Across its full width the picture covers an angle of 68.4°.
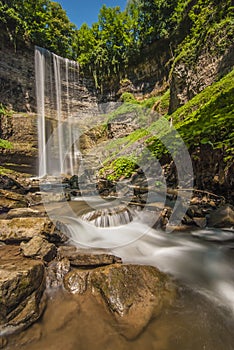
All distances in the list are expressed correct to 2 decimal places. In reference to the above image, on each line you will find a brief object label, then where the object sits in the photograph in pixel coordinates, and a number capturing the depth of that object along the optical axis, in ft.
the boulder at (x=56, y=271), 7.96
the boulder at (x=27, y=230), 10.37
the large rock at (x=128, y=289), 6.26
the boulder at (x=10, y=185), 28.35
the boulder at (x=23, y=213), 14.67
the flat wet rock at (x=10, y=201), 18.84
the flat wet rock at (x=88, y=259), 8.97
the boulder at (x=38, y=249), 8.92
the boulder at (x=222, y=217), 13.90
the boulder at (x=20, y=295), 5.87
